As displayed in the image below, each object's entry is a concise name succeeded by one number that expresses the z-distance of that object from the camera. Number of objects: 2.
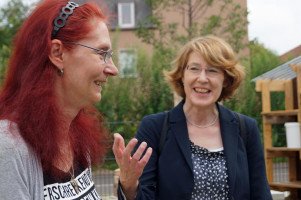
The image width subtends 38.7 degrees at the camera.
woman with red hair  1.50
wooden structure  6.42
